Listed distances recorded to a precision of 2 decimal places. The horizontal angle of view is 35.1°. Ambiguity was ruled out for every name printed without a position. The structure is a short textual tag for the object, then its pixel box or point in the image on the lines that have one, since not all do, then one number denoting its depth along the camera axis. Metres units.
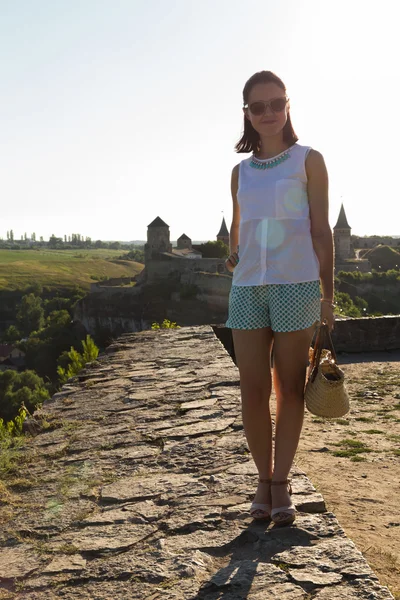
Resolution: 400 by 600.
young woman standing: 2.78
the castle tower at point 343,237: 83.88
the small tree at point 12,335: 80.06
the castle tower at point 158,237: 69.06
